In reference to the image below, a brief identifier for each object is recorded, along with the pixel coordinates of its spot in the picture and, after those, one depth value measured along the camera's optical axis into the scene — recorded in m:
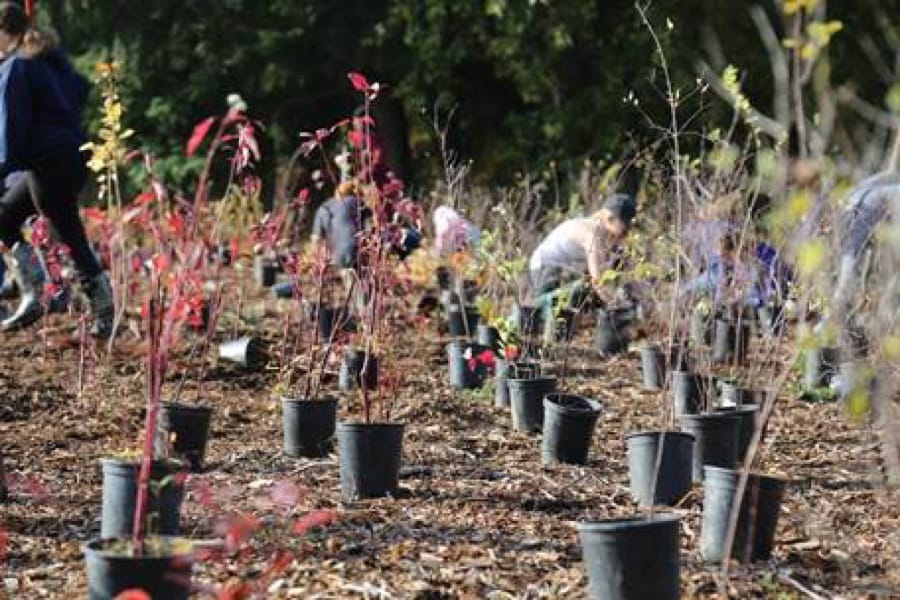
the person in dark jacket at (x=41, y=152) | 11.95
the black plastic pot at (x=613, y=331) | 13.95
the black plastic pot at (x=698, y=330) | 11.05
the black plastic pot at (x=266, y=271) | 20.16
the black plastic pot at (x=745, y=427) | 8.64
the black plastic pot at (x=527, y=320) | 11.55
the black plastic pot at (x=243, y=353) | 12.10
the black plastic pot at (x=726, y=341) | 13.50
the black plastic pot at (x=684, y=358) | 11.12
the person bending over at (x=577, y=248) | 13.49
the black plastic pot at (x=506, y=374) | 10.50
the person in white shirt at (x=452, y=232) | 14.10
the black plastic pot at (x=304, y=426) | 8.65
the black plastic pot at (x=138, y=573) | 4.77
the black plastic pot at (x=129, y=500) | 5.98
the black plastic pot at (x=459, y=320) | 14.52
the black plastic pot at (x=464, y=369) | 11.53
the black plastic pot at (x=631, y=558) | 5.31
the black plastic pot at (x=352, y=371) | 10.65
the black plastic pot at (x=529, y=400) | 9.56
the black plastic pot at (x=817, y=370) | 11.82
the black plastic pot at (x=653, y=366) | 11.93
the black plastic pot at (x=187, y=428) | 8.16
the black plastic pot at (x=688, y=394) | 10.05
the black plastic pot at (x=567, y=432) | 8.33
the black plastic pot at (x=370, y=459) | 7.41
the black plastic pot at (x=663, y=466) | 7.29
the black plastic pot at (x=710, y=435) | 8.16
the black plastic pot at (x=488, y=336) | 13.01
